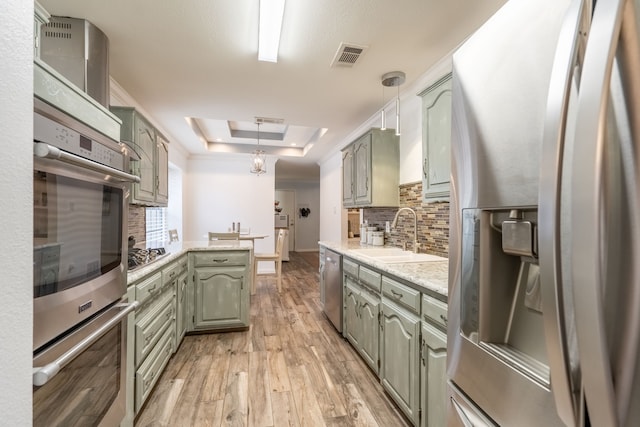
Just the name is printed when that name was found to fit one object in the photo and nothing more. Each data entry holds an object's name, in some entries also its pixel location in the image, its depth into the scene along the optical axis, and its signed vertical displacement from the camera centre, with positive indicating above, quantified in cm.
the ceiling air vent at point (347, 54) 217 +122
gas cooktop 195 -30
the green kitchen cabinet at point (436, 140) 187 +50
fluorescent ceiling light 176 +122
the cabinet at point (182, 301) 261 -78
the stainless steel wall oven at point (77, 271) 81 -19
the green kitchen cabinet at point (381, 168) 308 +49
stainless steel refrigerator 45 +0
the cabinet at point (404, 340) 141 -74
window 436 -14
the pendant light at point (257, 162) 464 +83
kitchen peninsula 170 -70
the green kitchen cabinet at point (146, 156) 240 +55
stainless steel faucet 262 -12
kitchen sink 230 -34
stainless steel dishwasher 292 -76
